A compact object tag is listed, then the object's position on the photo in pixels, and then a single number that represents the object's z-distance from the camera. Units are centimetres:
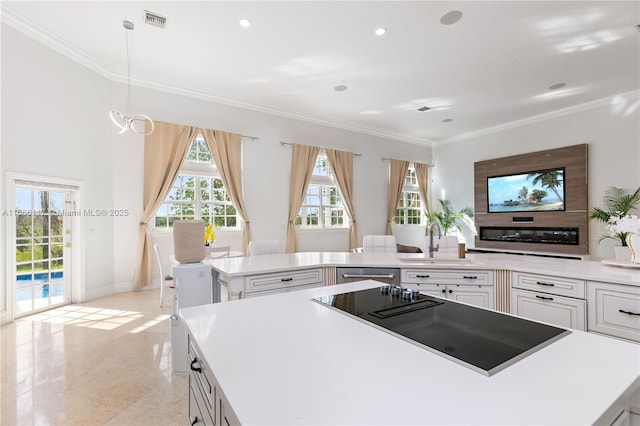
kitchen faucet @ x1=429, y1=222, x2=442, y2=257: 287
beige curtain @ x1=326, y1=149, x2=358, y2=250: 680
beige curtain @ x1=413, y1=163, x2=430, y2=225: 834
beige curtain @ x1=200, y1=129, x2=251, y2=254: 534
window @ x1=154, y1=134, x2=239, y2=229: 518
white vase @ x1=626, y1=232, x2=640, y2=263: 237
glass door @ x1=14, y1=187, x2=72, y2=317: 372
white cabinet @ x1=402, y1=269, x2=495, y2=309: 259
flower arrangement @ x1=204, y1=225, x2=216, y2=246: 452
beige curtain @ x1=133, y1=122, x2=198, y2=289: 477
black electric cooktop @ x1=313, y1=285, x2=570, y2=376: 89
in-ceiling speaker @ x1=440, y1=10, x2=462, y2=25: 324
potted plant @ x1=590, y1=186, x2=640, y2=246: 512
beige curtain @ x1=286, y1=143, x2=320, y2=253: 616
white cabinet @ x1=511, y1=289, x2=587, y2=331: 215
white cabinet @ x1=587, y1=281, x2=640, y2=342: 191
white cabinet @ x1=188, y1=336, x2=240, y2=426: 77
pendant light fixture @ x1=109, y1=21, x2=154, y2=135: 468
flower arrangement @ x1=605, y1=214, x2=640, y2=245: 231
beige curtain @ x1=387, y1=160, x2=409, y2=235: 772
